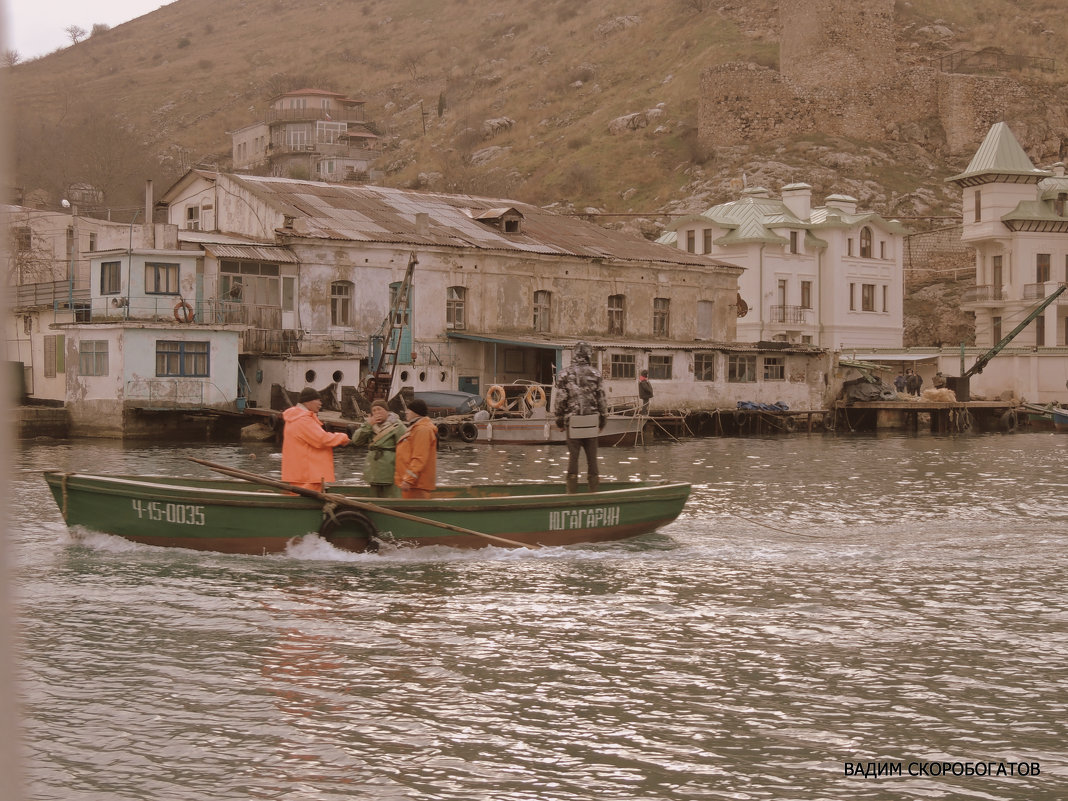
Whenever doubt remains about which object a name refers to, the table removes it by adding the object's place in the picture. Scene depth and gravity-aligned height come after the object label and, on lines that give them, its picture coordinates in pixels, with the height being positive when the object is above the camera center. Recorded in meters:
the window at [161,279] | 42.31 +4.18
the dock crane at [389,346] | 42.25 +2.05
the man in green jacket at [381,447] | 16.83 -0.56
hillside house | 106.06 +22.98
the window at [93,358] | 40.88 +1.45
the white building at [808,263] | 64.69 +7.70
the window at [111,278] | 42.53 +4.21
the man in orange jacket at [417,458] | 16.67 -0.70
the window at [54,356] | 47.91 +1.77
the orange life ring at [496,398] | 41.19 +0.26
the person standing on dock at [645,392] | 45.03 +0.55
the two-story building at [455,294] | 43.66 +4.24
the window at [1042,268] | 66.94 +7.61
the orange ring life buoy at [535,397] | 41.66 +0.32
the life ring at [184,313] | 41.59 +2.98
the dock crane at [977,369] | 56.59 +1.91
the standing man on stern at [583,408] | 18.91 -0.02
